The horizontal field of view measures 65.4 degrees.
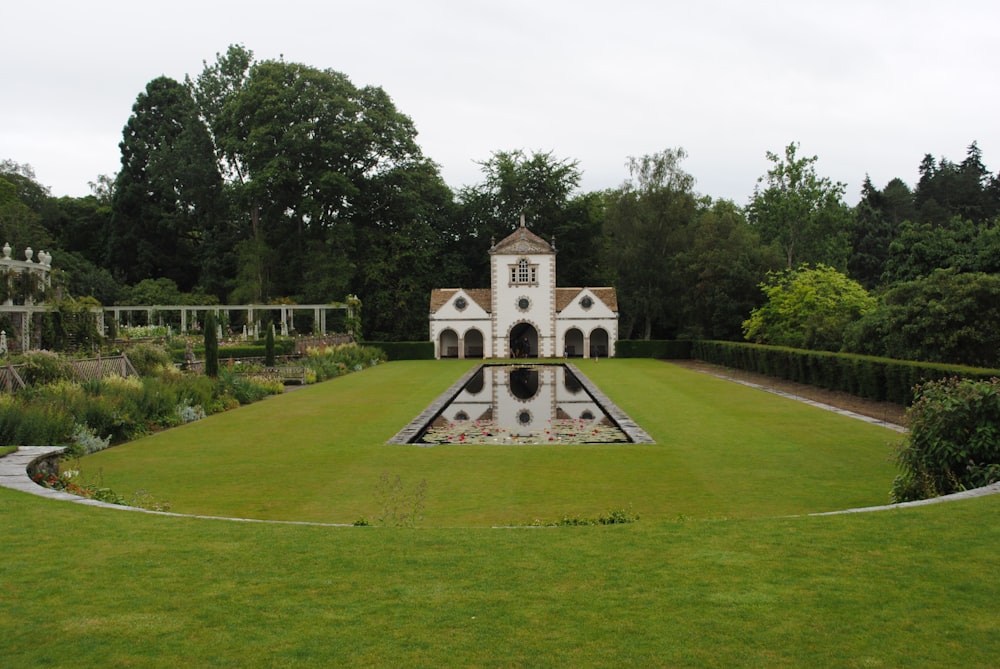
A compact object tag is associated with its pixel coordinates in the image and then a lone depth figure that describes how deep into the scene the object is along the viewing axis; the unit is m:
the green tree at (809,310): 30.08
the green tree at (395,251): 46.38
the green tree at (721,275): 40.94
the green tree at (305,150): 43.78
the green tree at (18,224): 42.41
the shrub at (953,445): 8.23
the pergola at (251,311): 37.34
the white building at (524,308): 44.53
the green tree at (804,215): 49.69
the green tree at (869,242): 56.56
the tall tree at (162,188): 49.06
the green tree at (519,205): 51.88
